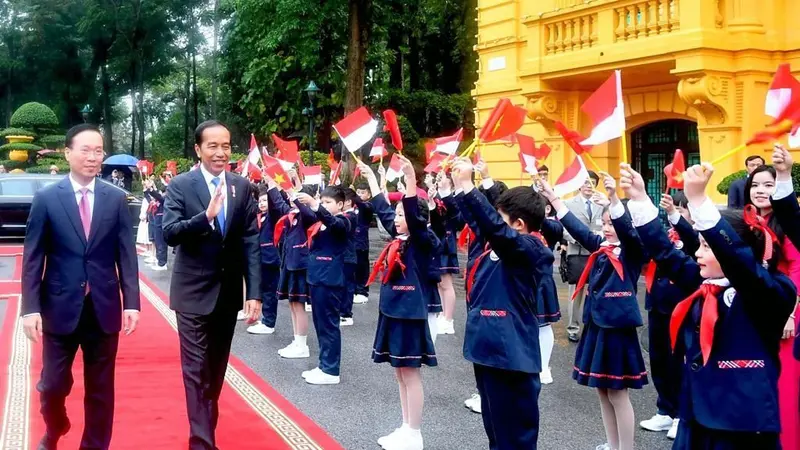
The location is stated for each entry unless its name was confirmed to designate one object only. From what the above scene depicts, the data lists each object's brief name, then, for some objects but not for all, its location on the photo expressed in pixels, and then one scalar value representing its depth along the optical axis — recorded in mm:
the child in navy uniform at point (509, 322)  4141
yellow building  12531
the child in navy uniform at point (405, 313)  5512
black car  20328
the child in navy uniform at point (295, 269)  8438
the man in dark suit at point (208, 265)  4891
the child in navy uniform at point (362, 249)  10141
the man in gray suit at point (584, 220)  8320
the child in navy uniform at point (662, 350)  5809
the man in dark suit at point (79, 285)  4695
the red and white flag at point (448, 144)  6871
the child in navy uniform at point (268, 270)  9859
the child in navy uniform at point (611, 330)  5055
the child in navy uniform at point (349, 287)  10242
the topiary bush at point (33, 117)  33250
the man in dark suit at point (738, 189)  6820
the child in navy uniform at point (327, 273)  7289
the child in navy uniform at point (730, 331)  3207
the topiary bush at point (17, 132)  32688
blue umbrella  32750
